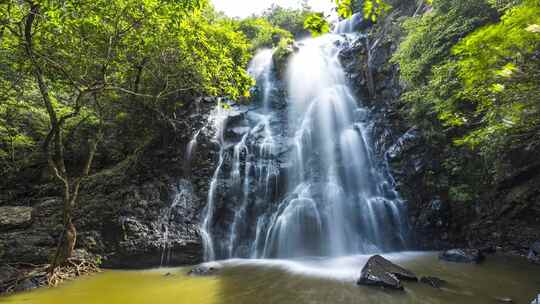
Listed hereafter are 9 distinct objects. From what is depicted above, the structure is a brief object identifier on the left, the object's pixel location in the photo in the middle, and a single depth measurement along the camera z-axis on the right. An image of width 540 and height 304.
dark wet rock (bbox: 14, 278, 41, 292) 6.27
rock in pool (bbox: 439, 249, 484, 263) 6.69
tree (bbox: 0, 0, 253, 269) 5.92
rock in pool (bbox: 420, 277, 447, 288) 5.32
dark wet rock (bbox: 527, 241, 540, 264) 6.49
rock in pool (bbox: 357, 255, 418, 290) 5.28
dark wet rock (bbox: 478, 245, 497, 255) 7.44
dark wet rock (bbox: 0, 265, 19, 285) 6.43
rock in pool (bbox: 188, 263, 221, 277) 7.16
